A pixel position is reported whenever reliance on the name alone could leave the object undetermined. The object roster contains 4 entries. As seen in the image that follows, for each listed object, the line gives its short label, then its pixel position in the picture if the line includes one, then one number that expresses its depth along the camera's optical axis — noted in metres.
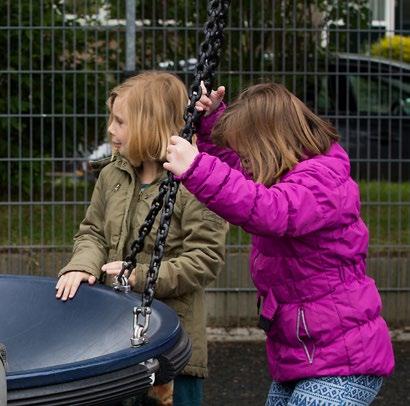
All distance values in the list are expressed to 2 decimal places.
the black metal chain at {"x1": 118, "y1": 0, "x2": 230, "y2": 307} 2.79
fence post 6.57
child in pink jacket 3.00
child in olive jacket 3.42
